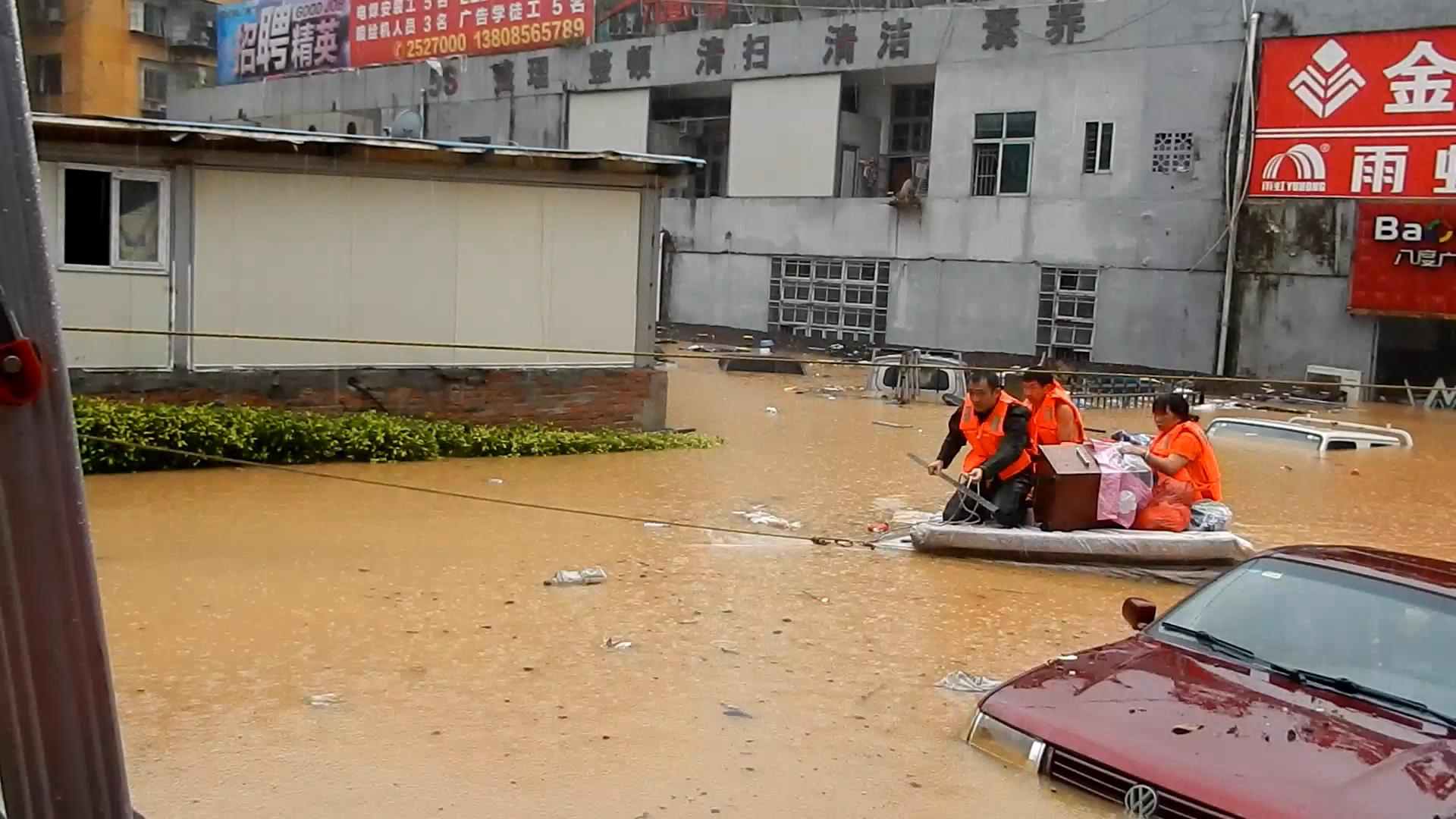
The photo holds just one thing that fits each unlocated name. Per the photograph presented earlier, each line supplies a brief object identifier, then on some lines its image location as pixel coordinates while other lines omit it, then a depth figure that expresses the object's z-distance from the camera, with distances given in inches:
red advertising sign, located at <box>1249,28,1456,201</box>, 869.2
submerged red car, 161.3
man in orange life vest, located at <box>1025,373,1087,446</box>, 370.0
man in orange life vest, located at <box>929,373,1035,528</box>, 352.5
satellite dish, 820.0
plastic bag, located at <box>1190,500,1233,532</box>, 361.7
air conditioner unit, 906.1
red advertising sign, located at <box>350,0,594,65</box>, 1341.0
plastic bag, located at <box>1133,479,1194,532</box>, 360.8
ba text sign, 871.1
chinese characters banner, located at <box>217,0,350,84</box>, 1609.3
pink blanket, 353.7
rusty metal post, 67.9
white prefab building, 482.6
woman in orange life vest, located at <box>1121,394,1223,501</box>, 357.4
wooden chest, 346.9
